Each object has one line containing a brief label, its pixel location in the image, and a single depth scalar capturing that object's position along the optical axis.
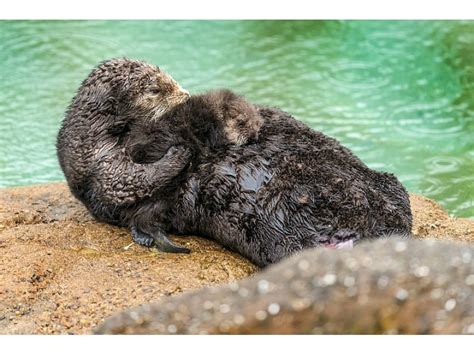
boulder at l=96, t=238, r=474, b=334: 5.30
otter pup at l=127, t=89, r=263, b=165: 11.04
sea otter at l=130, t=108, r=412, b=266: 10.35
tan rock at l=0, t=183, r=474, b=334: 9.23
